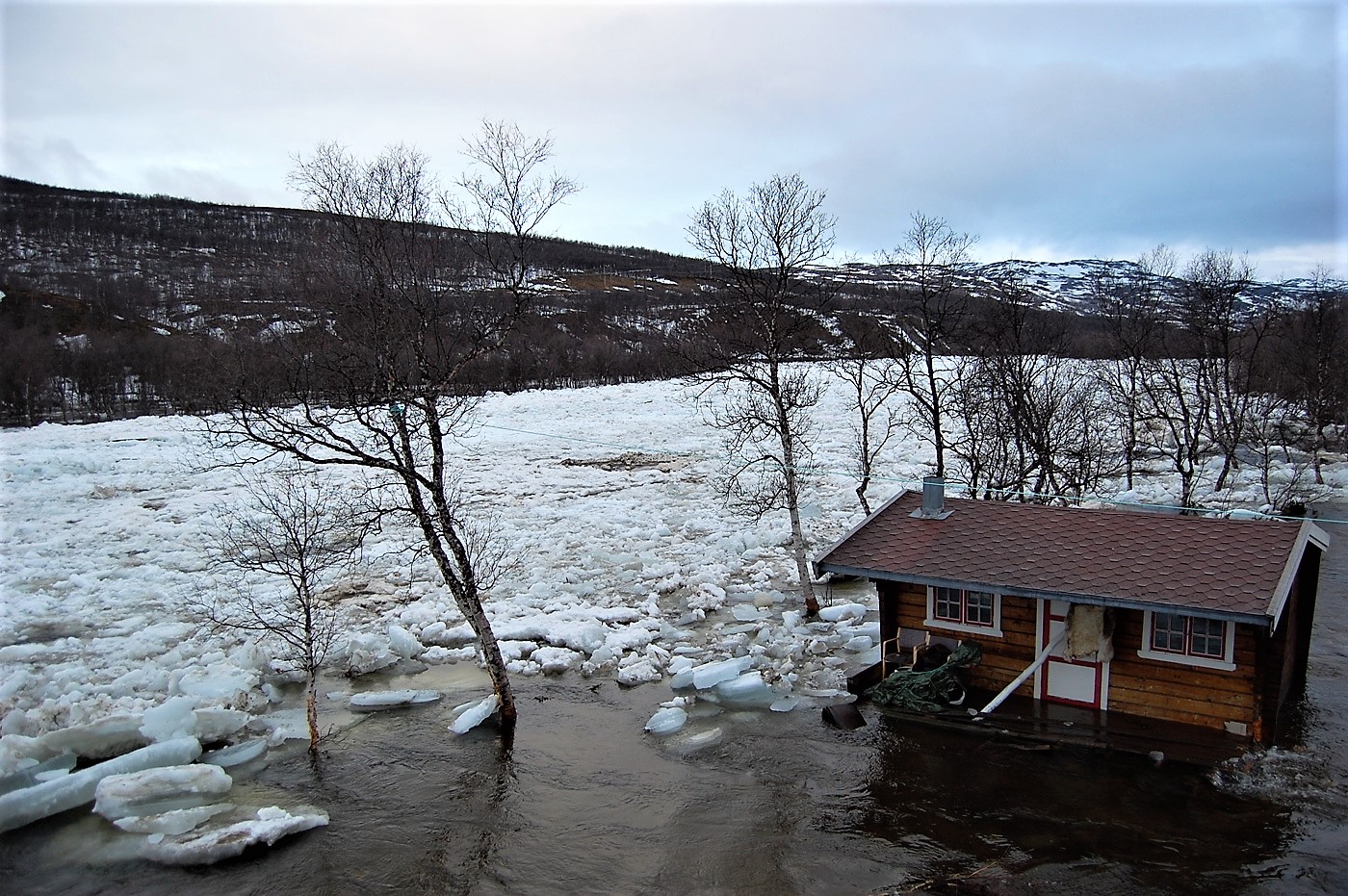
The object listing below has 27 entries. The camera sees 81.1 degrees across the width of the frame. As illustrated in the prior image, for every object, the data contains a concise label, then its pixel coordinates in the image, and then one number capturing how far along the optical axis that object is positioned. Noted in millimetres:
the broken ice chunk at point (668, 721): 11906
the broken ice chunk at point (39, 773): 10094
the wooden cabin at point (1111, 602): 10172
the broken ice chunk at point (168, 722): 11320
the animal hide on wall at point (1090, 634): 10945
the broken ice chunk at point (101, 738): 10906
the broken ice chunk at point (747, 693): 12766
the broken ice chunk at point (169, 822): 9281
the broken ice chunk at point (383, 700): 12812
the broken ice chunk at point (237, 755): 11008
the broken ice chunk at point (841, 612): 16219
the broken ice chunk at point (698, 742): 11359
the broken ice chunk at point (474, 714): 11945
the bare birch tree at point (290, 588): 11102
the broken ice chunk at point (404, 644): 14914
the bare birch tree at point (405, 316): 10383
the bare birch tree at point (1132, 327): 27922
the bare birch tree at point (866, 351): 19672
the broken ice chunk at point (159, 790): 9766
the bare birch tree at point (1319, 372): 33594
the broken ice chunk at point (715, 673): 13117
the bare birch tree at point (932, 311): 18750
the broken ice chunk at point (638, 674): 13742
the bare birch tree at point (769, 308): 16375
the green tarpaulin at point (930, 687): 11633
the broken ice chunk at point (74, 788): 9516
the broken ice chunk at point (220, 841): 8805
